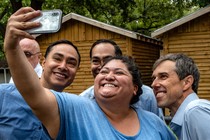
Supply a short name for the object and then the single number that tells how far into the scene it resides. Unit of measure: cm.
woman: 219
